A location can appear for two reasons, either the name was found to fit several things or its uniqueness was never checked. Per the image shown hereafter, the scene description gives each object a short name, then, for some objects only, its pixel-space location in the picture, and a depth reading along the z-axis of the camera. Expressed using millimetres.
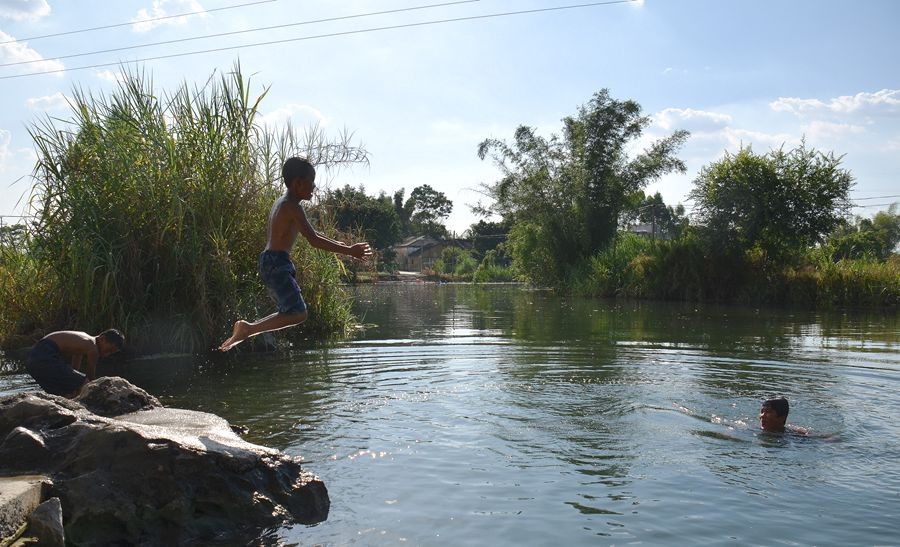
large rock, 4293
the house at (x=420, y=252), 83506
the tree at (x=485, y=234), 75731
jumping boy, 6324
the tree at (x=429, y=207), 98538
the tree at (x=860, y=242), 28641
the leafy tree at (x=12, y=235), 11384
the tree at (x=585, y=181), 35156
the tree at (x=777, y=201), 26656
